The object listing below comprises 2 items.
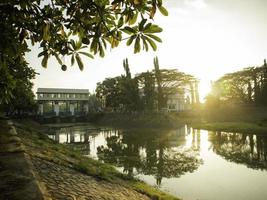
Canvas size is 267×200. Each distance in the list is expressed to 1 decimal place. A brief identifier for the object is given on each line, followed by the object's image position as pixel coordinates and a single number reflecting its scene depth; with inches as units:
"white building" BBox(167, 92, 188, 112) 2882.4
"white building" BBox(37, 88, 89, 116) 2322.8
